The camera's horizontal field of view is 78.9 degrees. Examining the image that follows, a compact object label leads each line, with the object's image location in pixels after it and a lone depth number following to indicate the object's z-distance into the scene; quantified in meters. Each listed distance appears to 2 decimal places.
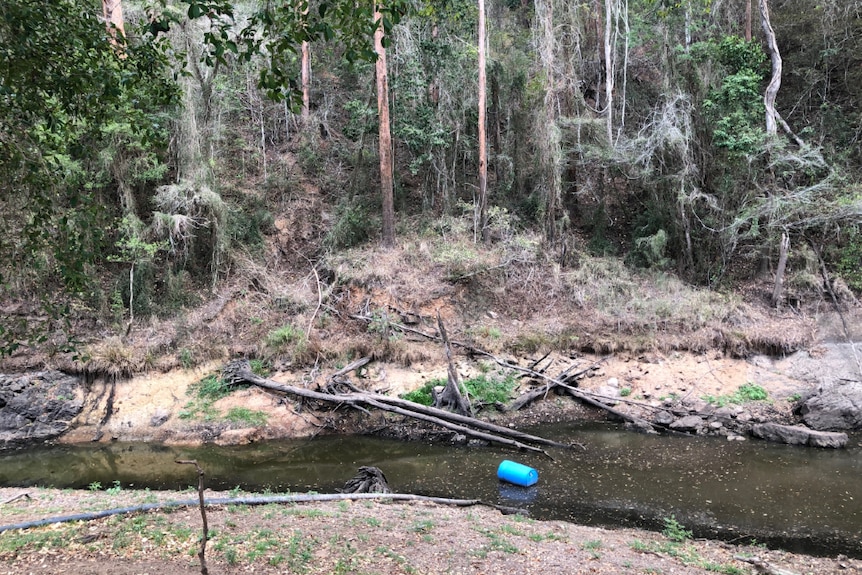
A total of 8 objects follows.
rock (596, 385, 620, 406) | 12.70
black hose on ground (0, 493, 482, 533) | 5.95
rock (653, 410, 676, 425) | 11.67
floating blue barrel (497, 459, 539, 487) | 9.12
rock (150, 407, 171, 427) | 12.39
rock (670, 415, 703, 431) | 11.42
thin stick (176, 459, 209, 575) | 3.39
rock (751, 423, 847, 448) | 10.34
